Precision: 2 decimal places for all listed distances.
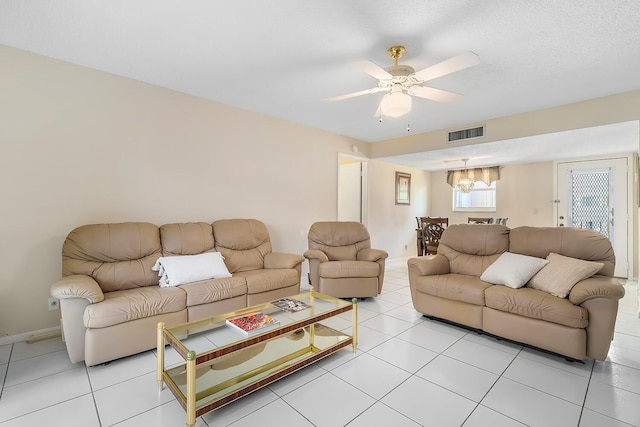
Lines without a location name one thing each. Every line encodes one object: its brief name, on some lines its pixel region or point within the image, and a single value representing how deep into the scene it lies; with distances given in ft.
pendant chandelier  19.94
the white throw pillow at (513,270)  8.37
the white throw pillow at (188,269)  8.45
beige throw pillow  7.39
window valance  20.33
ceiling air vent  13.52
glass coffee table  5.15
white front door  15.55
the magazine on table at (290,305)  7.42
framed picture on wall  20.60
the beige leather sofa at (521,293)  6.88
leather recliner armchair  11.48
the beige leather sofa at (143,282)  6.63
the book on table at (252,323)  5.98
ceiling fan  6.34
